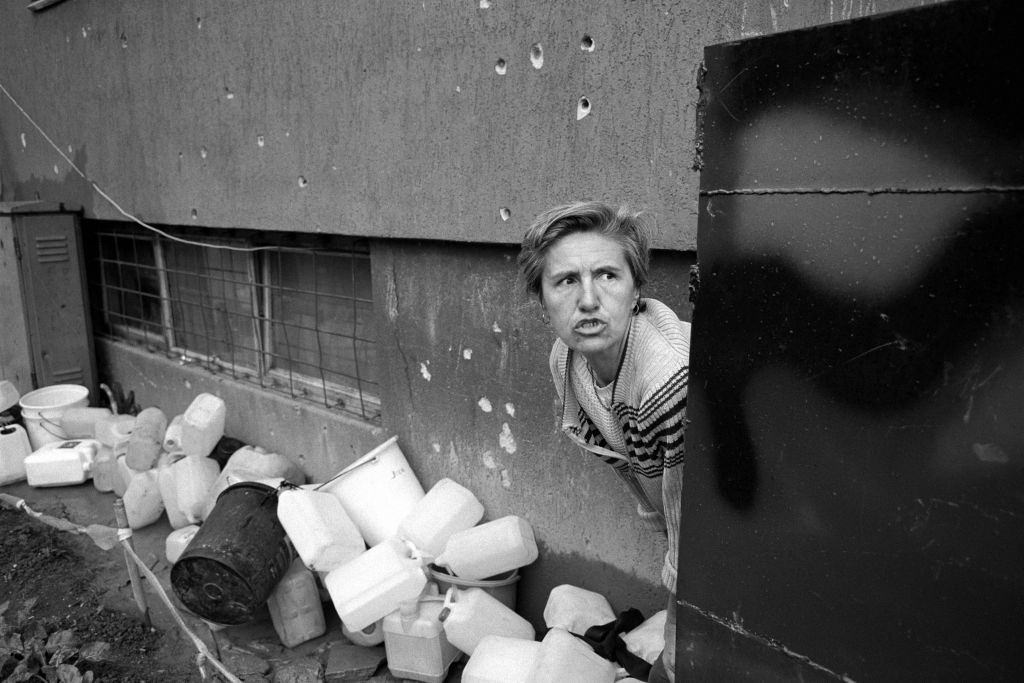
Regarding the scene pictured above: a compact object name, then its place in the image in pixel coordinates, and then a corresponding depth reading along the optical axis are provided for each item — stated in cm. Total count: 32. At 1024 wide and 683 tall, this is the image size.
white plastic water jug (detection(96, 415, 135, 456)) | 544
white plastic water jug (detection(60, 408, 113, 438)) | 575
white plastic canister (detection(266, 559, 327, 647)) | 358
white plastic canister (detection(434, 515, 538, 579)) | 327
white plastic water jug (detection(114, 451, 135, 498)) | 506
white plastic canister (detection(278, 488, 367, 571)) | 343
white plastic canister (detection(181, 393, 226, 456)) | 483
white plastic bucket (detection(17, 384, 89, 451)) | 574
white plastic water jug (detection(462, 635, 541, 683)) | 272
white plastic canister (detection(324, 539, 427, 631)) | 319
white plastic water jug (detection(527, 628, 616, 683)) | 258
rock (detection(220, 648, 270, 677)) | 337
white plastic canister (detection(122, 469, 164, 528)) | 468
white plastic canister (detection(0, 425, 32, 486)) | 558
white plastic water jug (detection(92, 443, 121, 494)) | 525
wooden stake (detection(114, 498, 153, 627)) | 360
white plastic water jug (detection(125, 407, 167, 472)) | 500
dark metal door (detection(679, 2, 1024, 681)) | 101
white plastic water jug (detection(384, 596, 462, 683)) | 317
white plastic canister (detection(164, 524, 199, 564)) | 407
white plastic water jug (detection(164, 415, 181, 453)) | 485
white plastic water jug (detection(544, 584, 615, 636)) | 301
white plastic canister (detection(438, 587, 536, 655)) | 308
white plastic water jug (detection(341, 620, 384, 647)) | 343
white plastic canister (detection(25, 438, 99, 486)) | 539
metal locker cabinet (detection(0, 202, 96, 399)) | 617
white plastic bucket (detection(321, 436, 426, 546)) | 372
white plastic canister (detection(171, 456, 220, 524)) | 438
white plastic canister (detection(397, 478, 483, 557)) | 346
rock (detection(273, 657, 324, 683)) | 330
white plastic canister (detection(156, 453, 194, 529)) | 448
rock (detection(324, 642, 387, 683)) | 334
